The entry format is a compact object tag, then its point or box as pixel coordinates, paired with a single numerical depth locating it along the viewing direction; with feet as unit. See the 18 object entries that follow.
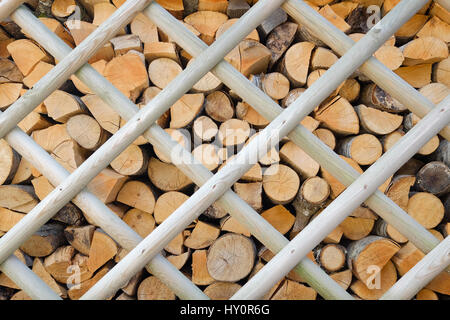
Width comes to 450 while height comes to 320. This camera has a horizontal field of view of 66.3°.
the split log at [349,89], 3.23
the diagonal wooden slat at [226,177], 2.30
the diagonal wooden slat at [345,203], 2.28
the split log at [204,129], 3.01
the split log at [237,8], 3.28
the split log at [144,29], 3.28
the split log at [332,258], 2.98
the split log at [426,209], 2.99
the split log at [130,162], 2.97
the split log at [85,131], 3.02
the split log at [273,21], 3.25
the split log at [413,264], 2.94
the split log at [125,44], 3.17
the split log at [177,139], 2.94
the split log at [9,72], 3.29
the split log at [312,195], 2.91
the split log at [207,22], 3.27
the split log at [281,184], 2.94
